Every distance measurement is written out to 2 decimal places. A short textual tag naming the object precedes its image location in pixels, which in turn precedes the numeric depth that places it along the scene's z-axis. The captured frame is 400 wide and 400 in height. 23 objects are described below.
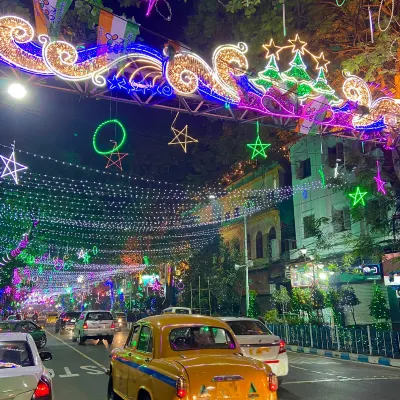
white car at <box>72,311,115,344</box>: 23.62
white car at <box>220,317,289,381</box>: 9.88
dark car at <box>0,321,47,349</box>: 18.88
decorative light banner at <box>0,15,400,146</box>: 9.12
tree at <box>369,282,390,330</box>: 19.11
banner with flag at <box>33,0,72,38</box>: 9.19
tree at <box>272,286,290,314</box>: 24.97
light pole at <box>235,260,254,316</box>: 27.61
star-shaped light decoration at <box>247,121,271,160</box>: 12.37
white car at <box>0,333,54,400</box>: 4.94
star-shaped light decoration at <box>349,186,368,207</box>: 14.93
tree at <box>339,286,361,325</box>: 21.19
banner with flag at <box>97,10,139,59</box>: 9.64
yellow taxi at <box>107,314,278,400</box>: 5.33
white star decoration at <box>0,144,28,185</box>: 12.91
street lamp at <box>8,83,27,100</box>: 9.35
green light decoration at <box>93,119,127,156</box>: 11.22
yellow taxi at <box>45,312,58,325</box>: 59.51
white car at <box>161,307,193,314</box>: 23.98
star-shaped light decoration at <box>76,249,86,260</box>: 39.48
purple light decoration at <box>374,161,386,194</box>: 14.26
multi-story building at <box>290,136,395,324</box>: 23.48
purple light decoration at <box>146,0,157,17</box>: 9.40
